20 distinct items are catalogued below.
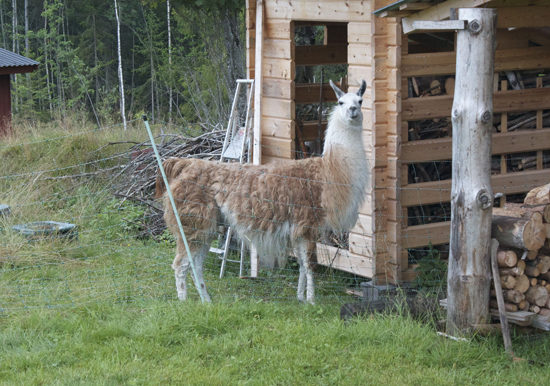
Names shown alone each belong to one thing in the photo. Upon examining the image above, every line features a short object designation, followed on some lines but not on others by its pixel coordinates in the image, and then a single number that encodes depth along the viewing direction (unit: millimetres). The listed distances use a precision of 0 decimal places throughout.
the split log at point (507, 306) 9094
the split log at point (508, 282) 9078
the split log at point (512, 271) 9070
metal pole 11422
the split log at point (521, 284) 9102
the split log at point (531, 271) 9234
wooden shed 11727
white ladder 14500
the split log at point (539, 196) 9352
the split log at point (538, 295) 9172
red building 32000
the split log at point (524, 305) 9143
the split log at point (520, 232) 8883
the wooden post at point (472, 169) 8781
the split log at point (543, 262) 9305
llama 12141
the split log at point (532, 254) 9195
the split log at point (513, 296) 9062
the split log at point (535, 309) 9156
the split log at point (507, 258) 9062
